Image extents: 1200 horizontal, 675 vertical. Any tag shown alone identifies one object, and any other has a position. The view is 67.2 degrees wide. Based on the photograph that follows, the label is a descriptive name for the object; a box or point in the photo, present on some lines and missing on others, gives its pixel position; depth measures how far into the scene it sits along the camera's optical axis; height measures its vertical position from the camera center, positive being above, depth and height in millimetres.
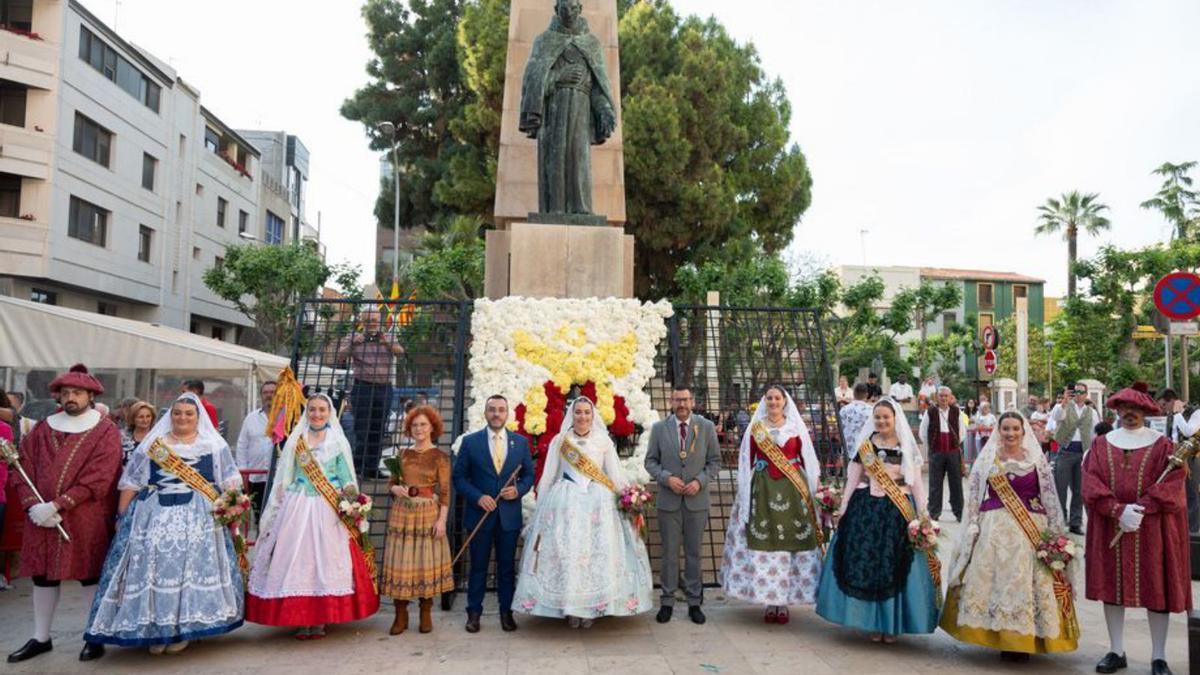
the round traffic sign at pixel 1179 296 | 8242 +1139
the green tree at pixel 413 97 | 27703 +9634
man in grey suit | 6617 -522
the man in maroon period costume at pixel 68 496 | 5707 -628
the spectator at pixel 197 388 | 7762 +114
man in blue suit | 6375 -613
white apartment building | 23594 +6853
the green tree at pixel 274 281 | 28125 +3856
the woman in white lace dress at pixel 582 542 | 6141 -921
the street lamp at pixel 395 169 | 23759 +6671
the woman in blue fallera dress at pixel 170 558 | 5547 -989
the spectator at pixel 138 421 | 7699 -191
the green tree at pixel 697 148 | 21547 +6533
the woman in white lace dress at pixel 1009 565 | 5621 -938
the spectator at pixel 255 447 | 9289 -469
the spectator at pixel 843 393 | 15395 +375
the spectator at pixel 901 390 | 15751 +436
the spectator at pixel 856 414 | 11905 +1
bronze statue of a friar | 8781 +2974
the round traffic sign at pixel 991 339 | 15469 +1340
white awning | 9203 +601
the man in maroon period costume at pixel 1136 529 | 5504 -678
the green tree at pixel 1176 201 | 37594 +9319
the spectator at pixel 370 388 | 8039 +155
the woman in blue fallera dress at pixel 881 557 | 5957 -948
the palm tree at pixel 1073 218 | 46094 +10317
